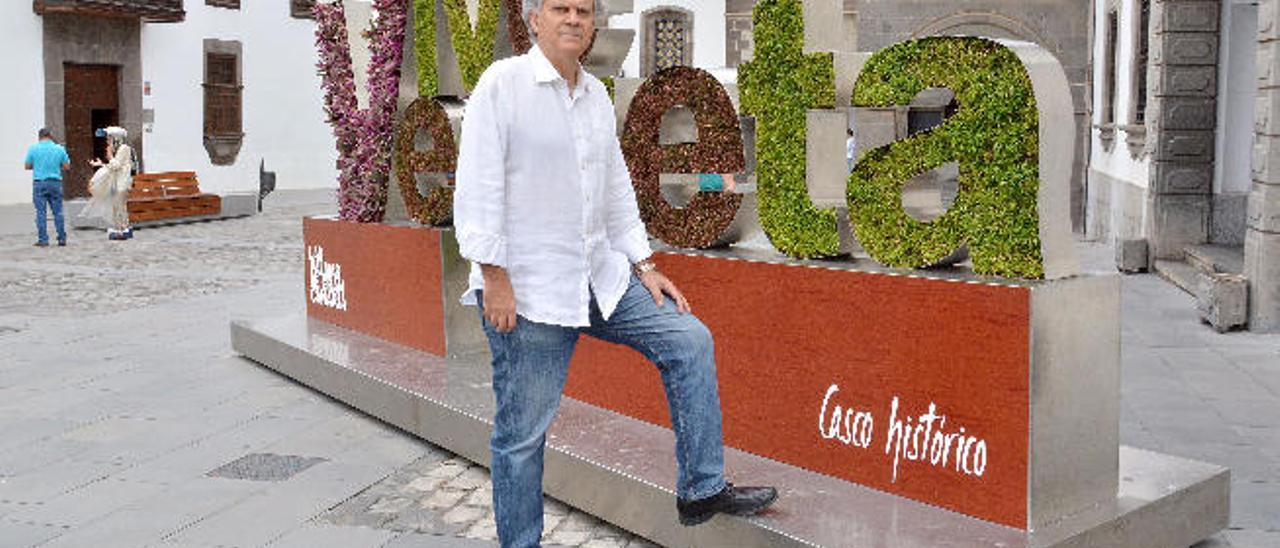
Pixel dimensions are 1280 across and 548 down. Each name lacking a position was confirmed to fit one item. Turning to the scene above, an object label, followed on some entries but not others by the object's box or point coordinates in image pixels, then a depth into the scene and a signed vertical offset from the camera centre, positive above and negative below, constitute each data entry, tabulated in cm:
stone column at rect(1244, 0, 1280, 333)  991 -17
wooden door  2669 +122
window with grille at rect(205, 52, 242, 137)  2969 +170
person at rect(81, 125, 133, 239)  1884 -29
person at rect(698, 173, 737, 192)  550 -5
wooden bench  2145 -42
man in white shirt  386 -25
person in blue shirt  1819 -2
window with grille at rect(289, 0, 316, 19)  3212 +389
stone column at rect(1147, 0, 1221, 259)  1328 +50
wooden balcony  2577 +323
